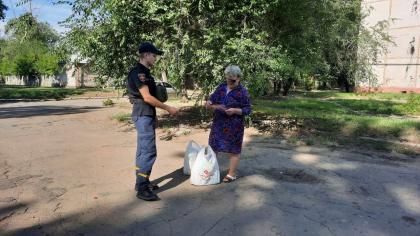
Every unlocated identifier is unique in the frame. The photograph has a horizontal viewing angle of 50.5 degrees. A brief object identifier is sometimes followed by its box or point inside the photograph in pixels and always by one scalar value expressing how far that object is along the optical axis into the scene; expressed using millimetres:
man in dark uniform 5148
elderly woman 5871
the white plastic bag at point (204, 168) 5770
